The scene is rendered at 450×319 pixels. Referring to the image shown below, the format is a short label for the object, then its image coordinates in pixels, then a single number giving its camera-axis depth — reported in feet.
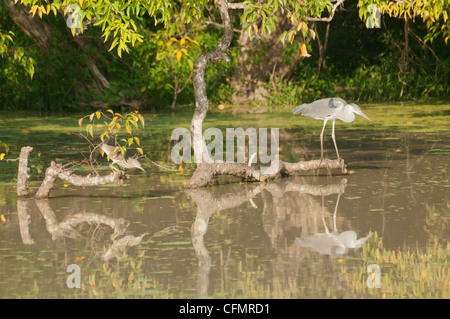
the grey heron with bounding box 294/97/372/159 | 44.53
